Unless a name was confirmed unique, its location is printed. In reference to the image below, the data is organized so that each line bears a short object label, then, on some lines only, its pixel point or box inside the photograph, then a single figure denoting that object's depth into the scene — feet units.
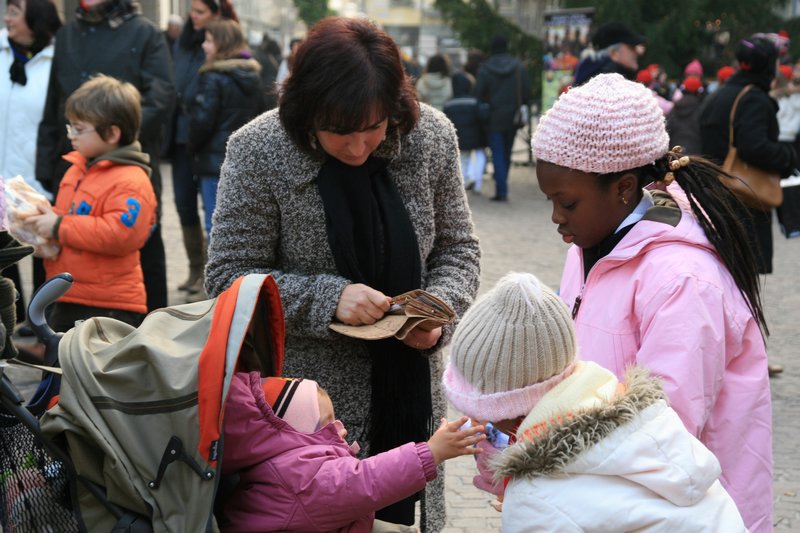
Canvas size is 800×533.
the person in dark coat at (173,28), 45.32
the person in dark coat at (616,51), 24.17
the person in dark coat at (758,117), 19.38
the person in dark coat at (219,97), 22.00
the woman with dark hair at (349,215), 8.63
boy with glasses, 15.44
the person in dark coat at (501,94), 43.01
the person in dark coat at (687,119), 33.86
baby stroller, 6.82
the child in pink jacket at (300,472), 7.39
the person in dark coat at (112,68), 18.79
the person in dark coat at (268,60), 30.66
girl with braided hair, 7.26
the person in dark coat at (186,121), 23.31
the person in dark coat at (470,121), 44.04
